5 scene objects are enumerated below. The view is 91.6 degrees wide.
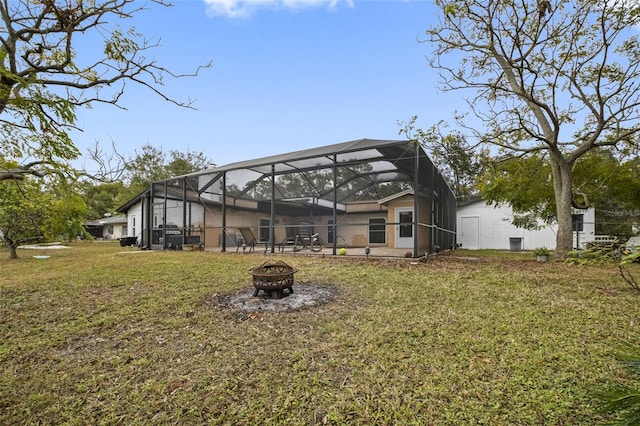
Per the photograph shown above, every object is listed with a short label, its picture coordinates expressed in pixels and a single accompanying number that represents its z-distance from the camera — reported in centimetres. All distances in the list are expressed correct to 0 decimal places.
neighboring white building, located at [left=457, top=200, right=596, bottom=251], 1518
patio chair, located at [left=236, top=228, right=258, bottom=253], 1262
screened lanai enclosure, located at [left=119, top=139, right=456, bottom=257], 999
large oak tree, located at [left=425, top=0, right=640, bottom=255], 728
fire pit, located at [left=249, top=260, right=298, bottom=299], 440
